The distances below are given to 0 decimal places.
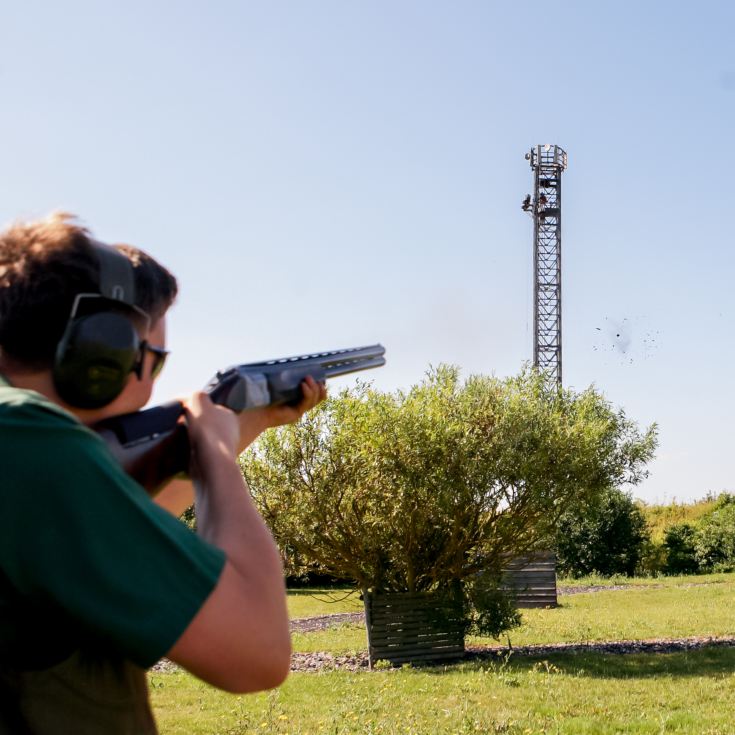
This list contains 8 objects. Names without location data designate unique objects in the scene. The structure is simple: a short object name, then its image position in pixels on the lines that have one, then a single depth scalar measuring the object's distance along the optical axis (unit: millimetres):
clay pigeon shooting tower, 36344
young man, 1451
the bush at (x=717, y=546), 42750
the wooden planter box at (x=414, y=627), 17531
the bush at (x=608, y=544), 42500
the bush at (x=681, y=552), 43531
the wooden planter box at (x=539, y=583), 29469
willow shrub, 17000
